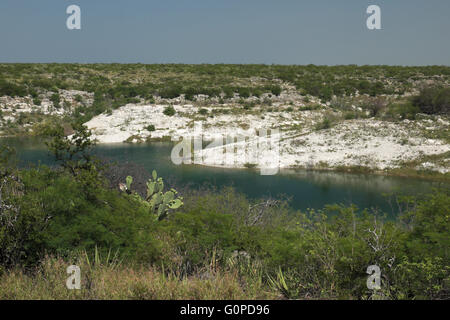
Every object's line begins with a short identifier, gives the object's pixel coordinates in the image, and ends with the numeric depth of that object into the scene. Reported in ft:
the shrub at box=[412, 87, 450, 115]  115.03
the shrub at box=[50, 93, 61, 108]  142.00
